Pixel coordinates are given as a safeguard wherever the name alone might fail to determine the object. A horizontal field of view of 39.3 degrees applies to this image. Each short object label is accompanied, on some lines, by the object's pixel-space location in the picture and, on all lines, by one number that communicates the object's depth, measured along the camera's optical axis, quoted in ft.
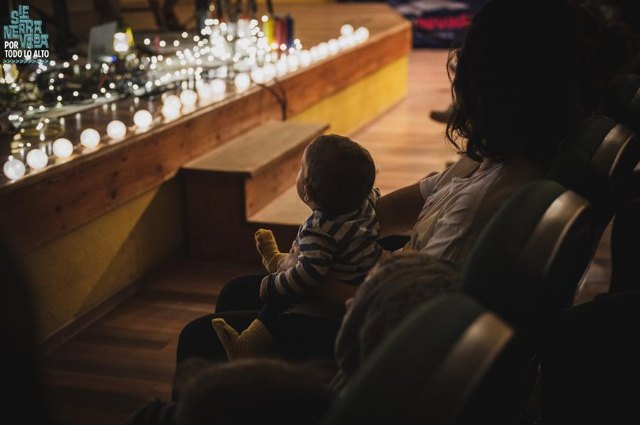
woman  4.52
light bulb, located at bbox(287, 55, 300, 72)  15.11
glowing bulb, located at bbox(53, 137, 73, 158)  9.00
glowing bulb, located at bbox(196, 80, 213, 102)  12.56
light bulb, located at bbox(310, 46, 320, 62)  16.19
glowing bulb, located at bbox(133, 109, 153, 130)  10.54
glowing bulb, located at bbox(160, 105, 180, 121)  11.16
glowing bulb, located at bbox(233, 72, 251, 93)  13.33
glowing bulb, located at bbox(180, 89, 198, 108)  11.96
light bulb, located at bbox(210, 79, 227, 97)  12.79
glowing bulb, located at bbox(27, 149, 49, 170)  8.50
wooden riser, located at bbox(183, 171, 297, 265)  11.09
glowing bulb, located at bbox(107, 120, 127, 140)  9.97
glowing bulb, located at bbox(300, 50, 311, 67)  15.62
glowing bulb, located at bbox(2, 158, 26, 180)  8.18
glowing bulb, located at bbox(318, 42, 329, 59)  16.48
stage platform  8.42
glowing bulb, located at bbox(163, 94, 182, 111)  11.32
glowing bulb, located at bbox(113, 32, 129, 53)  13.41
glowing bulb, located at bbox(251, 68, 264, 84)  13.79
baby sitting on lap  5.52
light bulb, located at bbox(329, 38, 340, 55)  17.12
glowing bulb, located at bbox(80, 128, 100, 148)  9.51
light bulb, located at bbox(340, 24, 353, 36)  19.84
